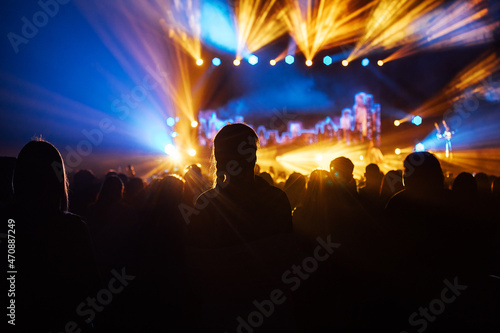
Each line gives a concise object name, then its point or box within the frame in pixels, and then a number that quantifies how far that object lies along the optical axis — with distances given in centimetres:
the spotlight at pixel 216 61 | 1323
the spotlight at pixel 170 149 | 1615
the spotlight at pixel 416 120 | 1550
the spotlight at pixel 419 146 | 1539
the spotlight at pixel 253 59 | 1340
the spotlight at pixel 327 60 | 1408
